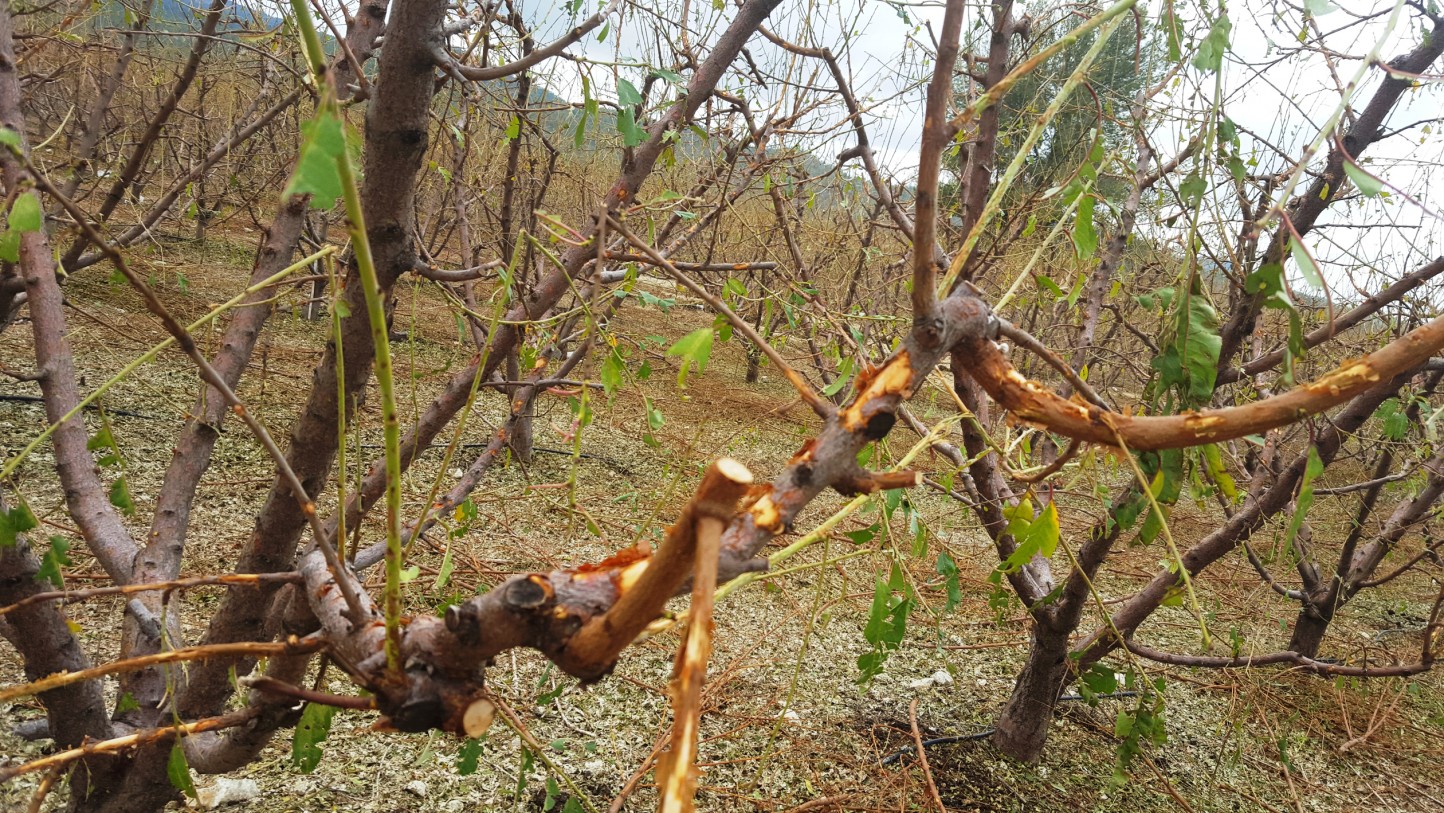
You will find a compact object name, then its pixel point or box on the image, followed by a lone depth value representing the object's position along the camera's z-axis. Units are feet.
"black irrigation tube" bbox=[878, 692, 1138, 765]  6.98
